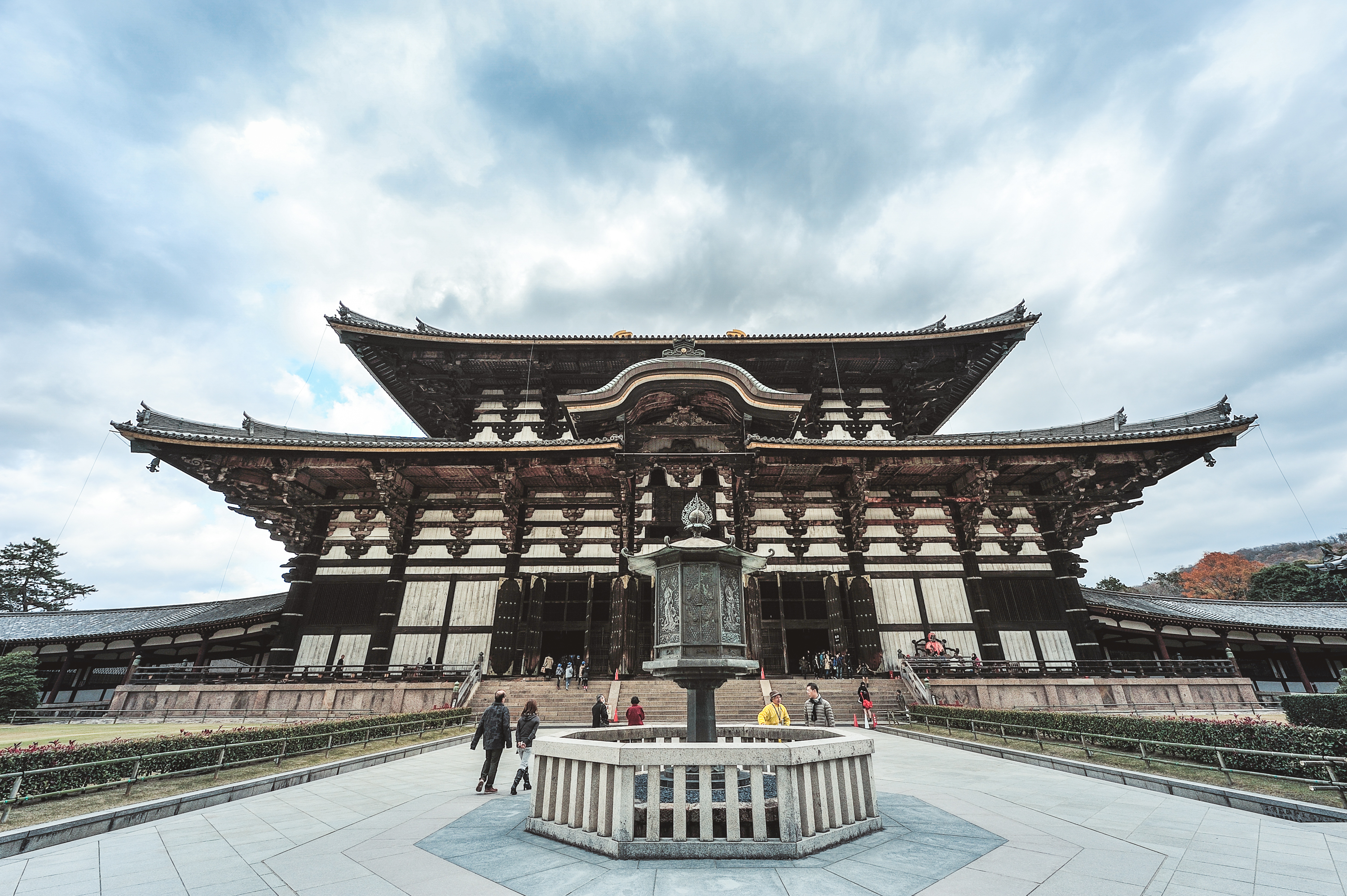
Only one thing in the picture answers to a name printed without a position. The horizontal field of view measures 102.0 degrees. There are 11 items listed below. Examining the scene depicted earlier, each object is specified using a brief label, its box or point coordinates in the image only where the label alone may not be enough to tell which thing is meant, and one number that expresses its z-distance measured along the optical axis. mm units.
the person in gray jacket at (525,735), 7145
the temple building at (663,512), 17516
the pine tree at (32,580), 35938
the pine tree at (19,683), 15367
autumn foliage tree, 48500
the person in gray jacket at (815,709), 10359
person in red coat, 9531
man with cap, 8180
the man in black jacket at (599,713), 10023
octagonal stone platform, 3750
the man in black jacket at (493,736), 6984
